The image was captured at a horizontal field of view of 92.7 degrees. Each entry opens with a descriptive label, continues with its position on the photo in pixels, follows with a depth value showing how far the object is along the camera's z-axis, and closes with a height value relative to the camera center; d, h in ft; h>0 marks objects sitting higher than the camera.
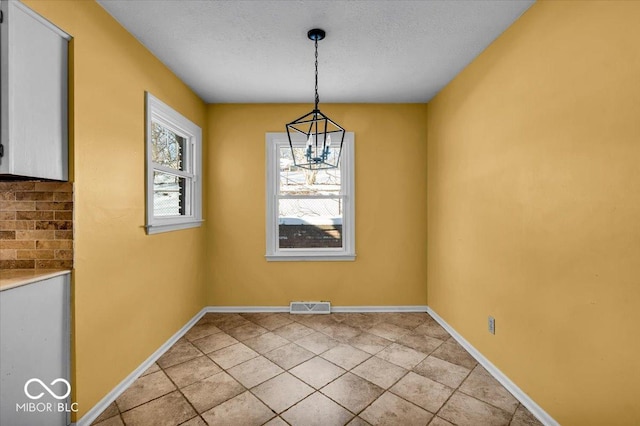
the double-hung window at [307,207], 12.62 +0.34
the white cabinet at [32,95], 4.72 +2.05
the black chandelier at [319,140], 6.59 +2.70
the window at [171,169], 8.45 +1.52
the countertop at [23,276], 4.74 -1.01
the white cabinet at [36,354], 4.67 -2.31
